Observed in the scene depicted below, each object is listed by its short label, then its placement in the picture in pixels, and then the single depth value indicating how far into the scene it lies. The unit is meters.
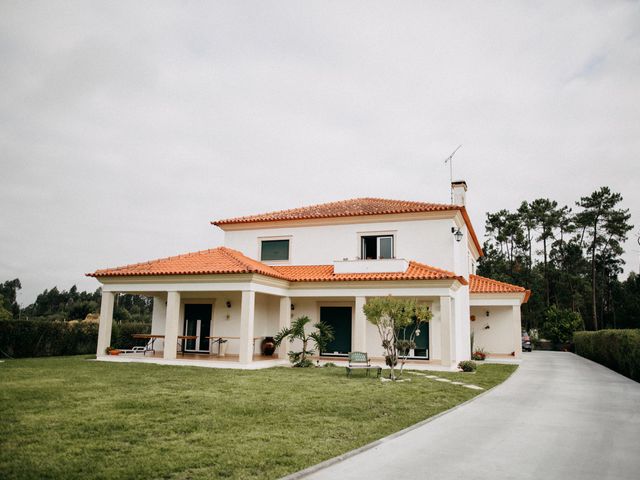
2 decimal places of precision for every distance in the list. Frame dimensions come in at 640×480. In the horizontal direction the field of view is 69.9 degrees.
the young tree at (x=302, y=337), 18.58
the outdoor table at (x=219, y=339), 20.31
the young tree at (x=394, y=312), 14.92
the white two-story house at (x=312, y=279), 18.61
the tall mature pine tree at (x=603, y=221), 53.12
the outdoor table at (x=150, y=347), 22.10
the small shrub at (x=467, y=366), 17.97
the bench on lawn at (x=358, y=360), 16.11
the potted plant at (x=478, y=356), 25.73
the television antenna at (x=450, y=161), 24.74
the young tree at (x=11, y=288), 85.72
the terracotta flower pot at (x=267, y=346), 21.19
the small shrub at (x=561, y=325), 41.78
